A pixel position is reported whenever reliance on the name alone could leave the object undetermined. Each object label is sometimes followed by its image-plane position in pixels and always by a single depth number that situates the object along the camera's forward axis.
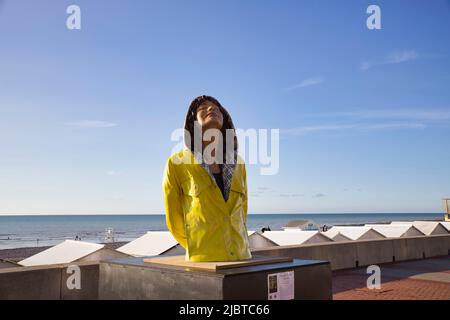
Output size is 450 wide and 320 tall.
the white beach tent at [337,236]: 17.52
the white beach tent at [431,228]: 19.20
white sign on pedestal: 3.54
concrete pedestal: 3.32
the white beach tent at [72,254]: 9.01
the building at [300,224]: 36.20
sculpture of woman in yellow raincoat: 3.98
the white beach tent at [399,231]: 18.19
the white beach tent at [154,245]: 11.24
